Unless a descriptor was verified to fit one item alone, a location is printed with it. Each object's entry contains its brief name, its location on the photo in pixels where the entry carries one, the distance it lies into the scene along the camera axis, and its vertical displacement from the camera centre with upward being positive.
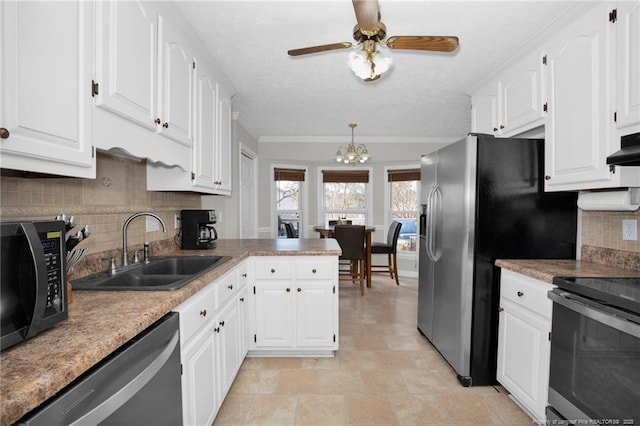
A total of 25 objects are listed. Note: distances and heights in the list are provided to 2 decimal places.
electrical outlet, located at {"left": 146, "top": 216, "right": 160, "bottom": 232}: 2.15 -0.11
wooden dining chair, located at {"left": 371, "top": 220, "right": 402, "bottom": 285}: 4.76 -0.56
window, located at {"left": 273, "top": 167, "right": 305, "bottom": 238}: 5.38 +0.22
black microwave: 0.72 -0.17
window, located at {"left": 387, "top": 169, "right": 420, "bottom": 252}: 5.46 +0.07
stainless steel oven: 1.19 -0.60
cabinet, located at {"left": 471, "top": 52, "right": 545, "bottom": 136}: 2.13 +0.86
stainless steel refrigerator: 2.07 -0.11
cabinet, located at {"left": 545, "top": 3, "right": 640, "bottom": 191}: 1.62 +0.60
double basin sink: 1.33 -0.35
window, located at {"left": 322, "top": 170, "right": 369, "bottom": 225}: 5.64 +0.15
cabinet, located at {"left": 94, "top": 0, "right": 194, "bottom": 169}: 1.20 +0.59
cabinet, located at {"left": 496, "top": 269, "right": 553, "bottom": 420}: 1.65 -0.75
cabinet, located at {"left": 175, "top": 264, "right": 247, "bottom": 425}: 1.33 -0.71
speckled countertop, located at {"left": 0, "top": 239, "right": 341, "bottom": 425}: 0.60 -0.34
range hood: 1.33 +0.26
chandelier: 4.38 +0.76
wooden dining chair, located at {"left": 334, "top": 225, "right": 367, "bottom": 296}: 4.36 -0.45
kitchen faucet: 1.68 -0.17
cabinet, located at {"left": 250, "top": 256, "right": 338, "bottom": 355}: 2.41 -0.73
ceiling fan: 1.61 +0.89
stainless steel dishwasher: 0.68 -0.48
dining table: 4.66 -0.54
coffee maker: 2.48 -0.17
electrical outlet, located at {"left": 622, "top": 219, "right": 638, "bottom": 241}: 1.80 -0.10
